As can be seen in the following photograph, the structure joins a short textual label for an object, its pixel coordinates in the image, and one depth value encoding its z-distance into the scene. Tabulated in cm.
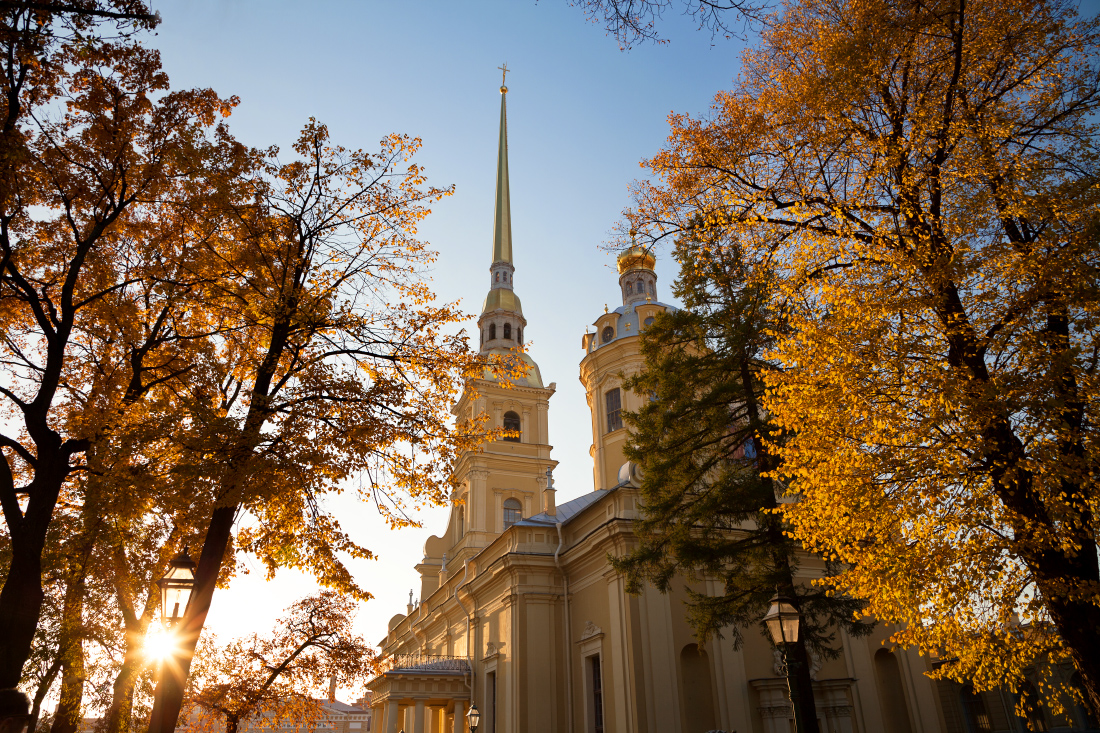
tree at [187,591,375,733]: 2212
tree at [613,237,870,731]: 1280
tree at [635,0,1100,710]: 752
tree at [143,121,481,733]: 864
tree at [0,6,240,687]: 739
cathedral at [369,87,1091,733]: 1903
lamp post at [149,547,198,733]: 841
